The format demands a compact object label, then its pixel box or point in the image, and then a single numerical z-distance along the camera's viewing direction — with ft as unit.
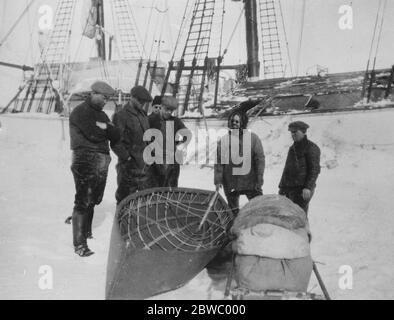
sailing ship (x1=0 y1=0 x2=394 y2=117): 19.31
